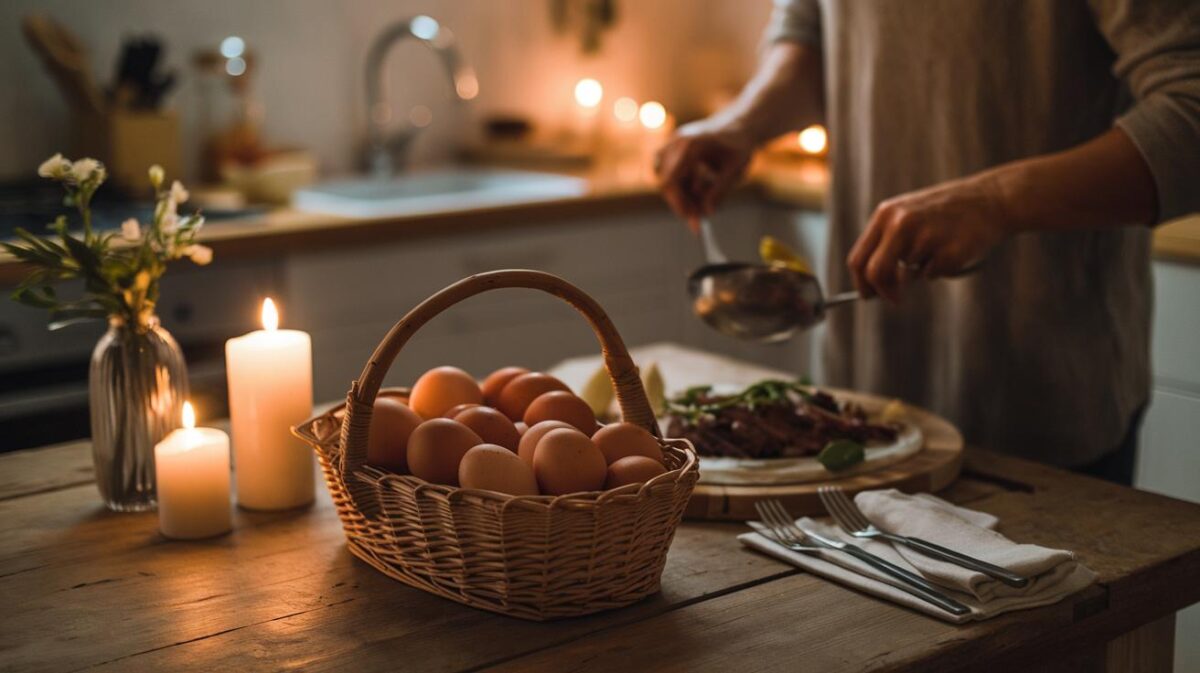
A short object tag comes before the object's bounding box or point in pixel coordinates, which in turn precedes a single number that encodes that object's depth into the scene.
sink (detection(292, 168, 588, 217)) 2.80
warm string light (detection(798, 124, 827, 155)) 3.21
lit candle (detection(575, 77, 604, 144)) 3.54
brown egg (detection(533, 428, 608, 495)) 0.96
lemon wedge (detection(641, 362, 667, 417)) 1.42
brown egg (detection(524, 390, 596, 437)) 1.08
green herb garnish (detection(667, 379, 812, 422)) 1.37
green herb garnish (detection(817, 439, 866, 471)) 1.24
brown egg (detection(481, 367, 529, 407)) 1.17
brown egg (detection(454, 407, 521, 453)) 1.03
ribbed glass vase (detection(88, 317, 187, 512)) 1.20
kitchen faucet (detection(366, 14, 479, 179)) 2.98
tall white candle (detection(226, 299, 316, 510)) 1.20
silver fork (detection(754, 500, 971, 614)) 0.97
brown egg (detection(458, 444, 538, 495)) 0.95
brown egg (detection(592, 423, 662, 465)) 1.01
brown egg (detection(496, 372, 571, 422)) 1.14
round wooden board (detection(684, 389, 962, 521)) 1.19
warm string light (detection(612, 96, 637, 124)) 3.55
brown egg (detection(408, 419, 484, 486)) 0.99
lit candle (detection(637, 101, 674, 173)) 3.41
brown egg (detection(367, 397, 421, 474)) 1.04
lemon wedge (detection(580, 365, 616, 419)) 1.42
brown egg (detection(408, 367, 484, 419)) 1.13
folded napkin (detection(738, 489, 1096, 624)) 0.98
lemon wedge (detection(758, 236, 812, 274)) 1.62
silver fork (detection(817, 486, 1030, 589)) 0.99
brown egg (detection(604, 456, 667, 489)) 0.97
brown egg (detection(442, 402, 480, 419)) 1.08
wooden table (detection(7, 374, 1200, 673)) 0.91
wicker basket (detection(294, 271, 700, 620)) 0.93
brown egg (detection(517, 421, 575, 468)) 1.00
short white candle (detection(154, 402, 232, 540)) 1.13
